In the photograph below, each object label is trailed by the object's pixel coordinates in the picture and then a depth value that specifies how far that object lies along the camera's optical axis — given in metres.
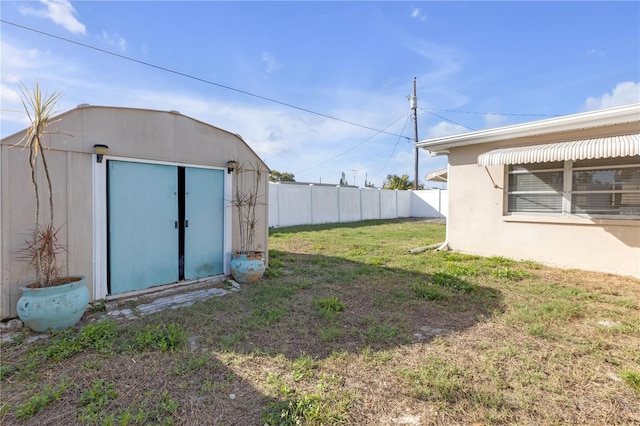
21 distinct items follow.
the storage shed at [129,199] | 4.40
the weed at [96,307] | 4.90
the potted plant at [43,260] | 4.04
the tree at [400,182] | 36.22
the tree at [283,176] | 42.91
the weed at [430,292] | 5.74
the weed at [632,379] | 2.93
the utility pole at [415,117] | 27.59
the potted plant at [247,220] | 6.79
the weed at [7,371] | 3.12
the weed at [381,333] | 4.07
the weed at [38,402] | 2.54
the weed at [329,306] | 4.94
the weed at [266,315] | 4.65
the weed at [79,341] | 3.53
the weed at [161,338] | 3.75
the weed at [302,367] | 3.19
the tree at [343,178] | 56.02
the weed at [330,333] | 4.08
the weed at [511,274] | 7.07
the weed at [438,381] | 2.84
